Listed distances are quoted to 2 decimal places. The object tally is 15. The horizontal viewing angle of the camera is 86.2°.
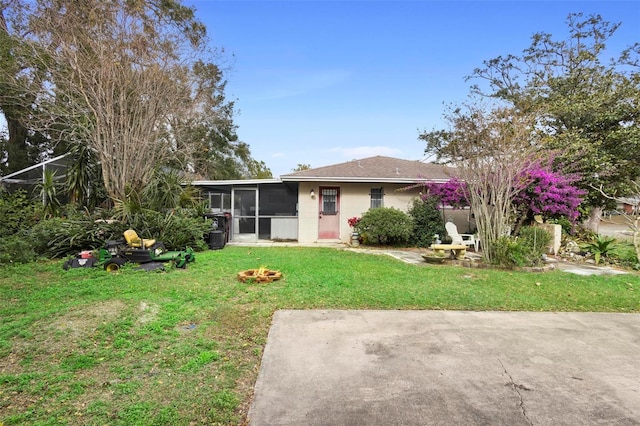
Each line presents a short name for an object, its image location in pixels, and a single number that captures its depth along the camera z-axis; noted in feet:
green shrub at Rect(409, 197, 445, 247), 37.93
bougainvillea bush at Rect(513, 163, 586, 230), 32.58
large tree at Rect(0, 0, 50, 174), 35.47
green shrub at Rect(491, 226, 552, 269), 24.82
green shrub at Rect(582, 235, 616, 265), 30.25
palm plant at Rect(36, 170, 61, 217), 30.68
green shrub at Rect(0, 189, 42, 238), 27.61
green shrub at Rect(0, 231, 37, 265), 23.42
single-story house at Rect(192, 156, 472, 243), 40.75
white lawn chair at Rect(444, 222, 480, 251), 30.19
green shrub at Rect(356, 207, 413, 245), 35.91
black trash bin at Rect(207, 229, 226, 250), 33.83
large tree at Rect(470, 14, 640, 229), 41.63
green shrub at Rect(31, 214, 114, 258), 26.50
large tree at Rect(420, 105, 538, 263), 25.89
